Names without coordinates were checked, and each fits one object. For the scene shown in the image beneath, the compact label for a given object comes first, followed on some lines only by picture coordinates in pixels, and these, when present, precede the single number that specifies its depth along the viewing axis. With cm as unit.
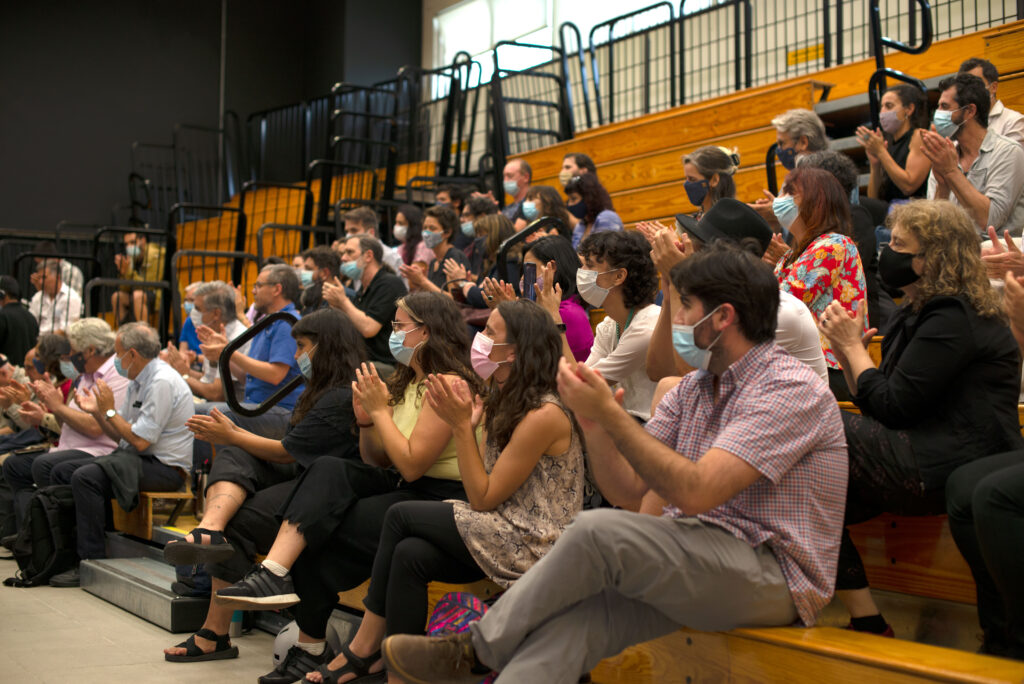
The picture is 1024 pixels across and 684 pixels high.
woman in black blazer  242
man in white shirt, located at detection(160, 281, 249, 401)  573
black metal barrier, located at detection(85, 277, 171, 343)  750
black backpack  521
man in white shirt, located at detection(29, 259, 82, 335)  866
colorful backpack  274
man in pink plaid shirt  210
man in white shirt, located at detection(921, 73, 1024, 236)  388
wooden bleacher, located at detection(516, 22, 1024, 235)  608
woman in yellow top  328
